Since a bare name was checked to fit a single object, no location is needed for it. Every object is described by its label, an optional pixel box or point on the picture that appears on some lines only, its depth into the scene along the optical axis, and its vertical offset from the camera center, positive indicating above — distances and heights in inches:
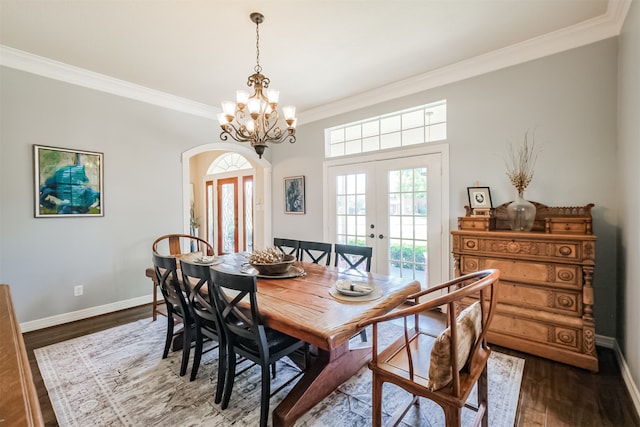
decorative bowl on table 90.4 -17.8
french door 135.3 -1.2
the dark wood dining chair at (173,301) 84.5 -28.5
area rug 69.5 -49.9
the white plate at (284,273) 90.0 -20.2
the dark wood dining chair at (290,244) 126.7 -15.1
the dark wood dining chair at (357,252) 104.3 -15.9
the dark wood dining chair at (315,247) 119.0 -15.8
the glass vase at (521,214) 101.9 -1.8
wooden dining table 56.6 -22.2
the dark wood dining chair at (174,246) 139.1 -19.1
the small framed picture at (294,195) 188.9 +10.3
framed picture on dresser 117.0 +4.9
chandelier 95.0 +34.1
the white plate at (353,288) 71.5 -20.2
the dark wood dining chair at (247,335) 62.6 -29.9
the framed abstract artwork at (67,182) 121.3 +12.9
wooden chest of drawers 87.0 -26.7
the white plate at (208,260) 104.4 -18.5
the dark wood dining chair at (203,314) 73.6 -28.5
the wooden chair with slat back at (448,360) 46.8 -29.7
